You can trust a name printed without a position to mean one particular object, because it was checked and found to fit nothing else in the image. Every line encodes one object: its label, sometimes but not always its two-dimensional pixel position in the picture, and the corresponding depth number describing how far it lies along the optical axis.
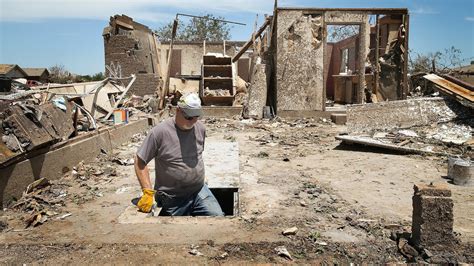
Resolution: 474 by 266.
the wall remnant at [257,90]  12.89
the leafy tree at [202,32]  35.36
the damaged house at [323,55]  12.27
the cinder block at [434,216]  3.17
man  3.87
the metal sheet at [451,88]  9.02
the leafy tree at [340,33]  28.01
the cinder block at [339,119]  11.67
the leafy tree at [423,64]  17.58
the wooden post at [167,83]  14.20
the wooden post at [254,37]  14.15
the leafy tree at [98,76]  29.59
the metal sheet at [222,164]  5.33
